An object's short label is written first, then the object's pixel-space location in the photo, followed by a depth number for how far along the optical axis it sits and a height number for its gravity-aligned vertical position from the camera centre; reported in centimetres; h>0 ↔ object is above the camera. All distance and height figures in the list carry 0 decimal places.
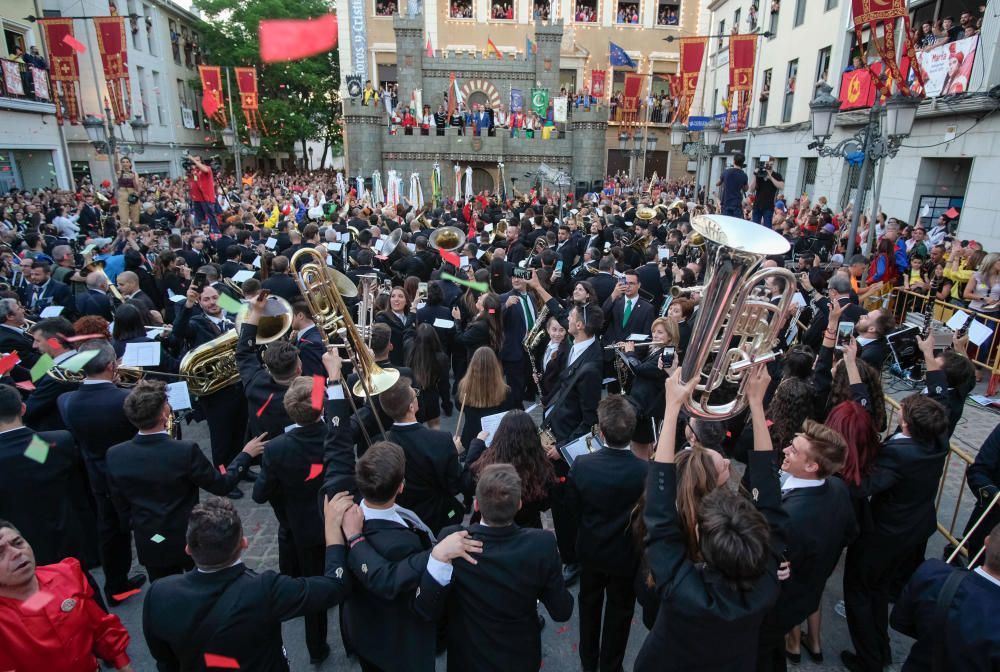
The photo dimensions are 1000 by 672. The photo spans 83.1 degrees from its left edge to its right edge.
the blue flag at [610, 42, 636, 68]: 2997 +599
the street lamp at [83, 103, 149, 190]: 1468 +97
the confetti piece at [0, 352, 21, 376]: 394 -133
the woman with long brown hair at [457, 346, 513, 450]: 476 -177
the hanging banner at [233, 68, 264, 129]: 2695 +383
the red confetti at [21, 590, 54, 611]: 254 -189
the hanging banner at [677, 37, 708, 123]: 2248 +421
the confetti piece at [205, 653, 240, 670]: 244 -206
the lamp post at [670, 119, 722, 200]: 1508 +92
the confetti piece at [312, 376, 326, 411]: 354 -135
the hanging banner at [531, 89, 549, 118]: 3048 +367
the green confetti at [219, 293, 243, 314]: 530 -122
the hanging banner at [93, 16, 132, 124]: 1906 +402
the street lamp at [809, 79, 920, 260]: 841 +71
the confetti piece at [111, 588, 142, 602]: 445 -326
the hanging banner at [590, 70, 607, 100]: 3366 +530
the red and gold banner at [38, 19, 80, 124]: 1881 +380
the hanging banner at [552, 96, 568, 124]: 2927 +319
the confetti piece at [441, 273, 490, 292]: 738 -142
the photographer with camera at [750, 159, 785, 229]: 1299 -41
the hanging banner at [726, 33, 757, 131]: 2112 +423
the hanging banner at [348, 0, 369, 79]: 3256 +765
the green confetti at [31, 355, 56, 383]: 413 -142
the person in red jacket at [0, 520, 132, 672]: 248 -198
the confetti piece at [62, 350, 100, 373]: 406 -134
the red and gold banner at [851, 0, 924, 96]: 1210 +333
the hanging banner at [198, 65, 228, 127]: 2455 +360
